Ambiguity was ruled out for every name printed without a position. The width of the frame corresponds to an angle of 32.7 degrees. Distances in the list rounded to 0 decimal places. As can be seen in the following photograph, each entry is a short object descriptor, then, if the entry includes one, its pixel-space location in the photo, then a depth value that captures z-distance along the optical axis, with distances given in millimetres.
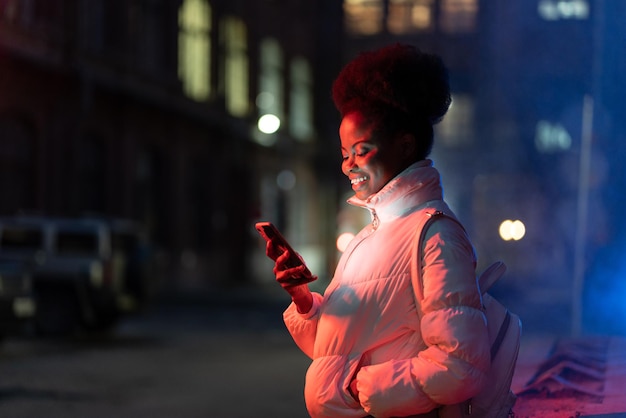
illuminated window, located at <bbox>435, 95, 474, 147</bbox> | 45125
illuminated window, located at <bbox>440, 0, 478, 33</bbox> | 31312
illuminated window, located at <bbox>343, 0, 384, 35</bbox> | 35094
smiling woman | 2648
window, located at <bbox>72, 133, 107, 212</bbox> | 25953
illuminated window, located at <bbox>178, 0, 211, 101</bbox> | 32562
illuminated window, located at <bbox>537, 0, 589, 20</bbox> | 12345
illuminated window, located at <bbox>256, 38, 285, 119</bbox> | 38812
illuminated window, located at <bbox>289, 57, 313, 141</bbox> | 42562
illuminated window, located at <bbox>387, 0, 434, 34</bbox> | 33562
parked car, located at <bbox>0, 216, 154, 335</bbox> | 17422
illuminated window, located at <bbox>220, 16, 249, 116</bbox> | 35688
